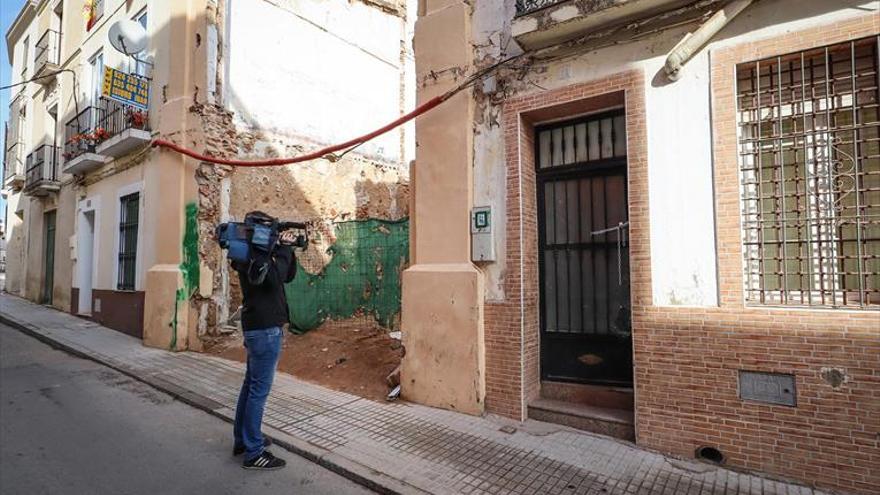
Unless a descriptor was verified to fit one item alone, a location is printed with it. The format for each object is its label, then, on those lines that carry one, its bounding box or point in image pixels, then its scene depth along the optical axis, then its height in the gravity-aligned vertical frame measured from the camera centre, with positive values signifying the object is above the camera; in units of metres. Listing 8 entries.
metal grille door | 4.80 +0.17
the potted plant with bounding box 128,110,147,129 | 9.26 +2.94
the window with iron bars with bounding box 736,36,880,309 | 3.69 +0.74
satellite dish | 9.00 +4.52
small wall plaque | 3.67 -0.98
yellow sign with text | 8.66 +3.45
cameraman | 3.81 -0.65
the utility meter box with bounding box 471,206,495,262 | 5.07 +0.34
